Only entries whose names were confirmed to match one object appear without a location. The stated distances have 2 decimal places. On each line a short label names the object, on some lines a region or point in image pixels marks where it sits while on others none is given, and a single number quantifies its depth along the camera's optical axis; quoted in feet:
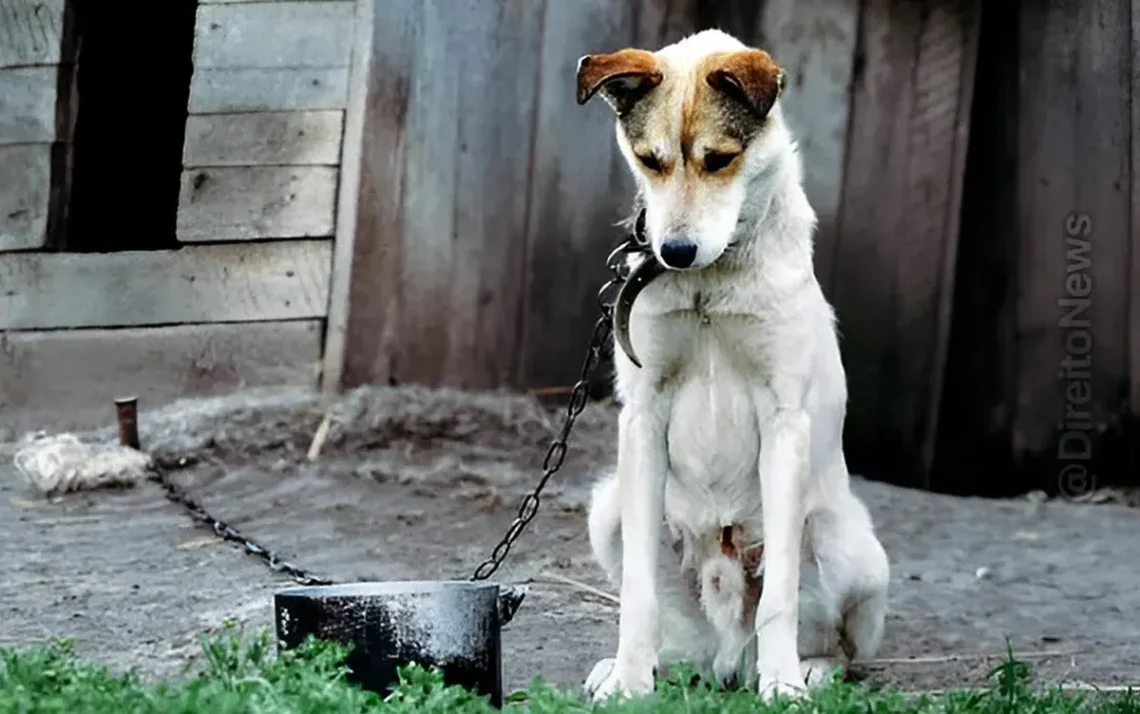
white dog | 19.27
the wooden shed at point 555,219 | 37.40
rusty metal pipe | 35.73
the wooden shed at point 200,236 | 38.32
